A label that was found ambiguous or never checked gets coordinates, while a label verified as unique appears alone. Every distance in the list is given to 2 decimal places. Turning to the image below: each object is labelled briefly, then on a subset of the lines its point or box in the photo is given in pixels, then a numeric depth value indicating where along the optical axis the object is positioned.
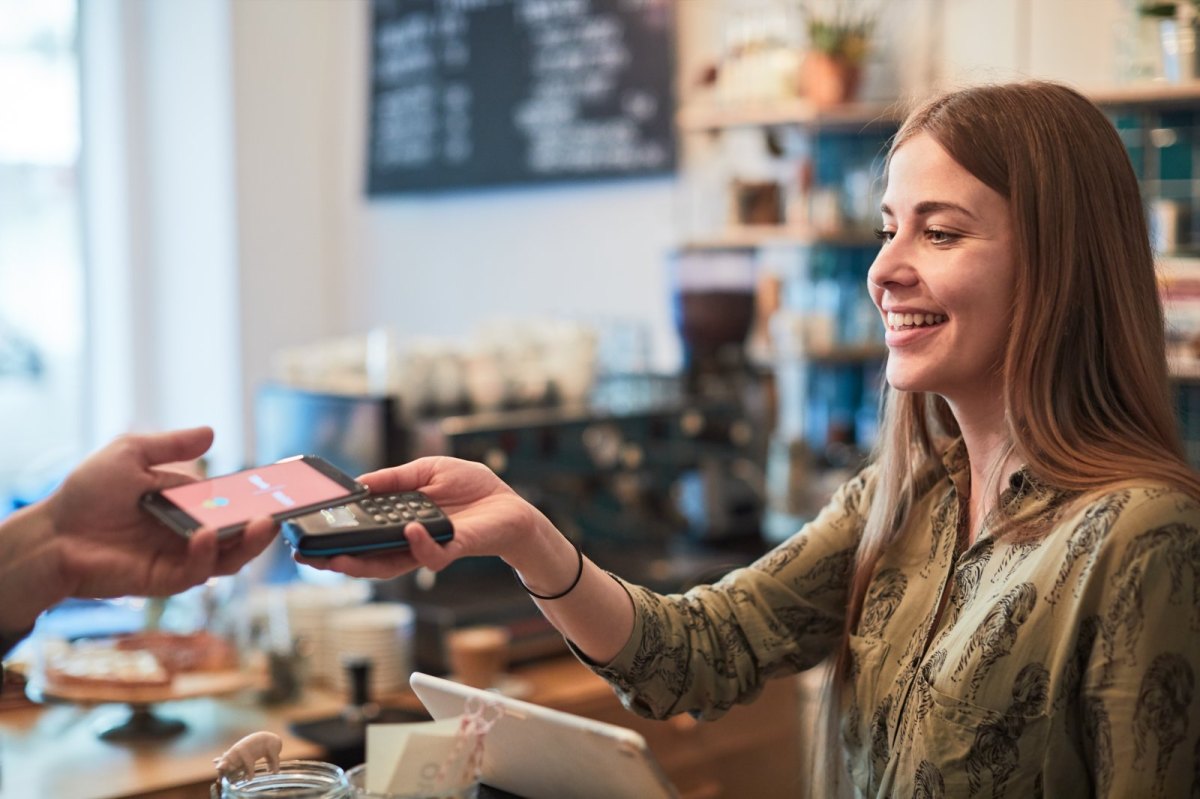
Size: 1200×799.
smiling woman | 1.17
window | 3.85
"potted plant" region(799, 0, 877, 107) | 3.07
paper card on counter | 1.07
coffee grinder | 3.03
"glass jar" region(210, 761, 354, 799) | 1.11
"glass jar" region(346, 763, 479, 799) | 1.08
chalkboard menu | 3.62
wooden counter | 1.85
